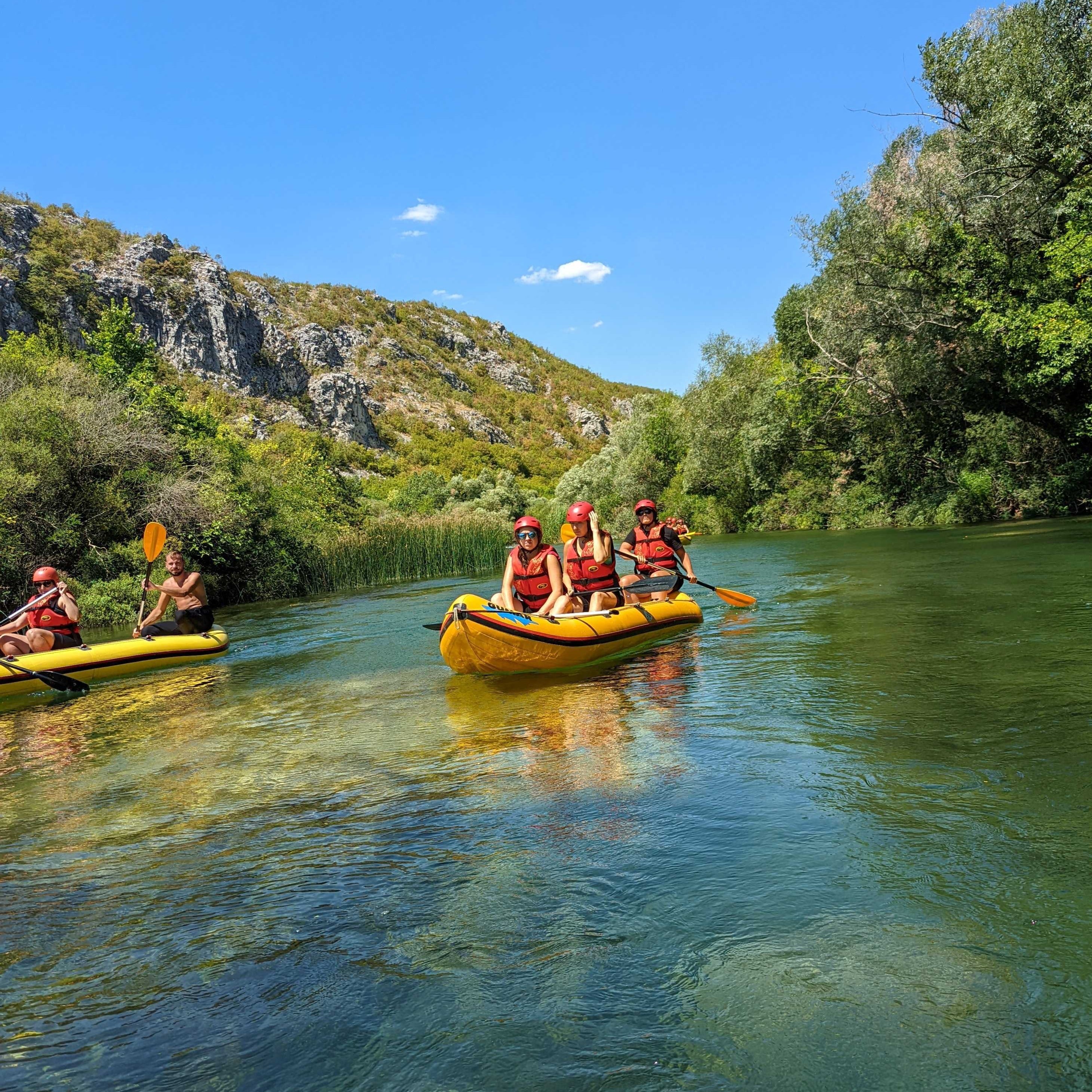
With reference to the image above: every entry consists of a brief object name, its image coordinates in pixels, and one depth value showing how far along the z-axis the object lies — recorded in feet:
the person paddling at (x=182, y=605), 35.32
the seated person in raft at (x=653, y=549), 34.68
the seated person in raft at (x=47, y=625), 31.04
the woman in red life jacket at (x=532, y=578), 27.63
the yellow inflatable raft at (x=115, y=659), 28.96
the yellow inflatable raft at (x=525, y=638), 24.06
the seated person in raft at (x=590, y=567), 29.81
